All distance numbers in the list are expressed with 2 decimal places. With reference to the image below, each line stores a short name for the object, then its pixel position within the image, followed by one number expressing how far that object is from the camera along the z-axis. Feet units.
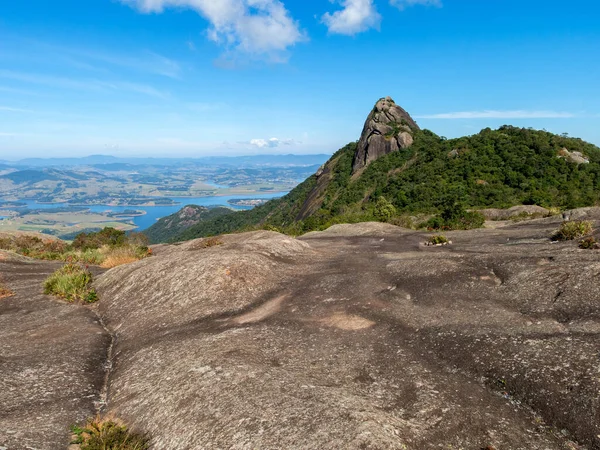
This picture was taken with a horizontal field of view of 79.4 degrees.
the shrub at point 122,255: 71.29
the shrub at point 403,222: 128.67
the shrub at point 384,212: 160.12
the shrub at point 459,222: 110.52
